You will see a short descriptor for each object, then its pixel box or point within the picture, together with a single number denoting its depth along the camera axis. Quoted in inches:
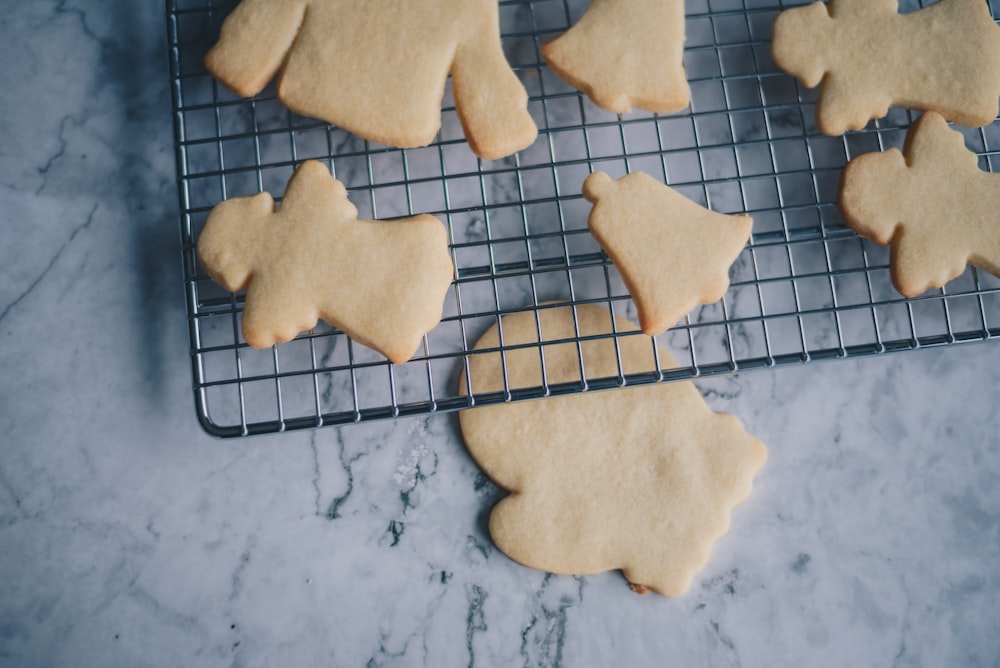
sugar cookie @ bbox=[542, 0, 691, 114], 19.2
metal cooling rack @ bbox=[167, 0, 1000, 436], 20.0
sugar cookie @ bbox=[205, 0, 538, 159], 19.0
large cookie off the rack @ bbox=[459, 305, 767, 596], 19.6
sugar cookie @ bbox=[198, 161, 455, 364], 18.6
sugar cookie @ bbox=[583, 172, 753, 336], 18.9
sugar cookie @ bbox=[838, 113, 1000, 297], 19.1
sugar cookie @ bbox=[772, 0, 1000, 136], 19.3
